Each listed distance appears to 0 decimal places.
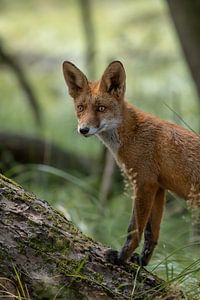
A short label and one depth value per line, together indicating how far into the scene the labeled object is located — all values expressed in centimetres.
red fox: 868
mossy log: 714
